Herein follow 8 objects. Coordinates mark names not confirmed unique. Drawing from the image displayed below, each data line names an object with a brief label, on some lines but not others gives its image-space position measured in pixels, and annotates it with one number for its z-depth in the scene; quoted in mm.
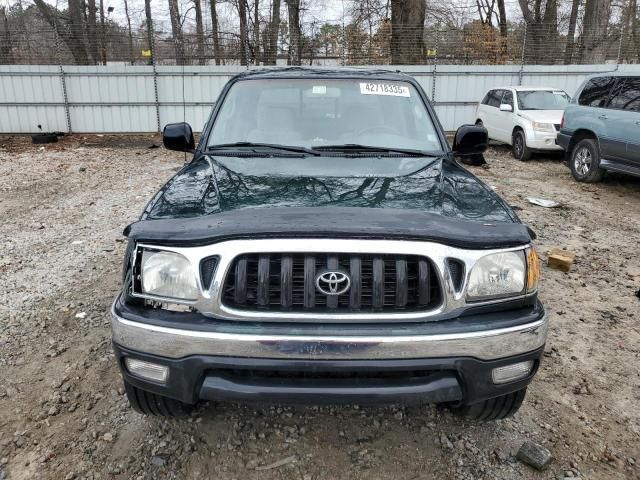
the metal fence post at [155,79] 14523
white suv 10867
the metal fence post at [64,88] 14273
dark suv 7646
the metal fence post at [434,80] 15023
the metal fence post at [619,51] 16883
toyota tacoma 1966
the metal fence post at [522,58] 15469
